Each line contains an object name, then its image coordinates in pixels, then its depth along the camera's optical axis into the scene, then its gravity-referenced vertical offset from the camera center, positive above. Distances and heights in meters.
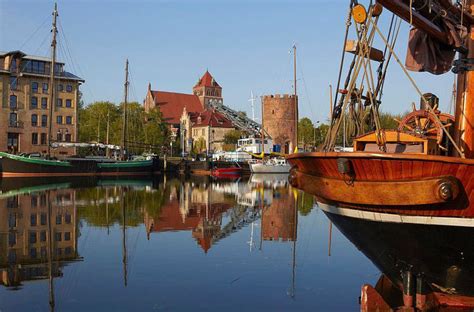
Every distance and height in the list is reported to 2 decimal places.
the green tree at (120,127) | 71.61 +4.00
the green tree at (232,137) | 85.50 +3.22
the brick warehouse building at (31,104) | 57.00 +5.53
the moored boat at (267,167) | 61.41 -1.09
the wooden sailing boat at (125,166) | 50.34 -1.05
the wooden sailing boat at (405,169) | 5.99 -0.12
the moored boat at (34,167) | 42.25 -1.08
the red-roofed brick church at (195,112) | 91.86 +9.08
